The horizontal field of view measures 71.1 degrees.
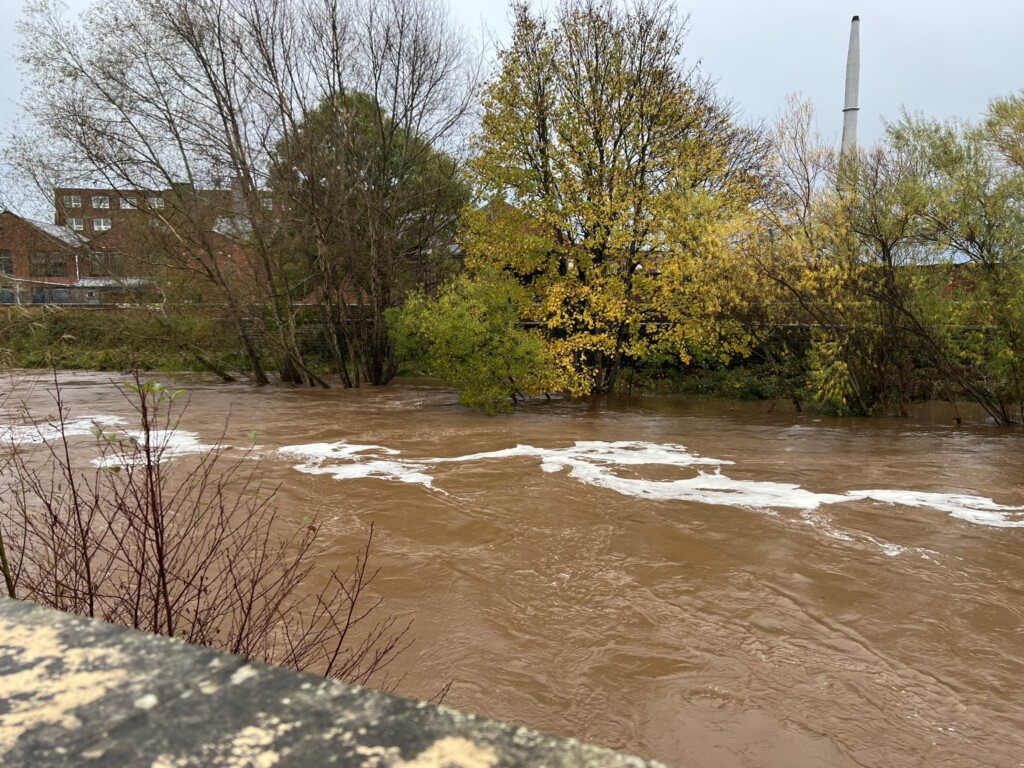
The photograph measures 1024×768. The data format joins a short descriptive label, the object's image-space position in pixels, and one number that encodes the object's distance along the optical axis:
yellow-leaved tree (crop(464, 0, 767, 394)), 16.38
